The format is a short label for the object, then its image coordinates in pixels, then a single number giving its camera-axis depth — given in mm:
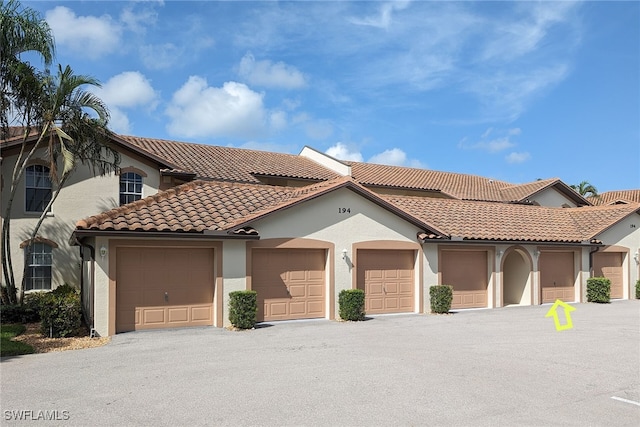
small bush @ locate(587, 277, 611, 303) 22359
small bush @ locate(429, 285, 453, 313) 17812
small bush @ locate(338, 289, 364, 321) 15758
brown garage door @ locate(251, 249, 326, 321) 15438
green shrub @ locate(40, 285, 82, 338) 12336
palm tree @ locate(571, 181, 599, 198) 48406
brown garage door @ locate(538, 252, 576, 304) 21953
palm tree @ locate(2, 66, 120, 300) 14633
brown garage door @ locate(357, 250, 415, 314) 17266
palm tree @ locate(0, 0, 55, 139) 13969
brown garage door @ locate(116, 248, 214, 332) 13562
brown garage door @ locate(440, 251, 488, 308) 19219
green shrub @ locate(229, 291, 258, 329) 13969
